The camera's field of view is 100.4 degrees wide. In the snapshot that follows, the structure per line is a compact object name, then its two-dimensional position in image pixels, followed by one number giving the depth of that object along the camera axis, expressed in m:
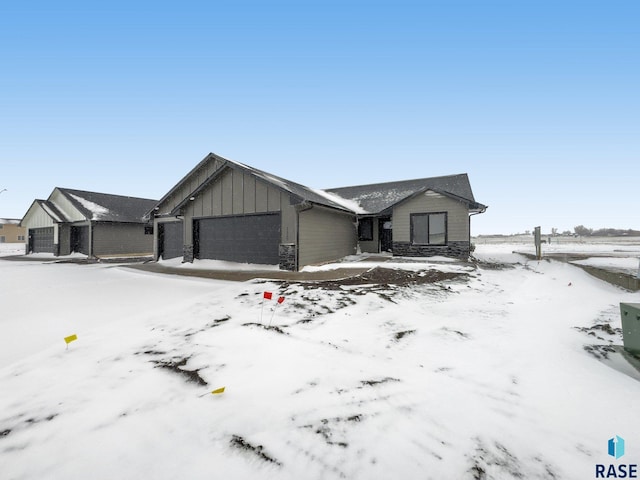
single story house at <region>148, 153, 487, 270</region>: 11.14
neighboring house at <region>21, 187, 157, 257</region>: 19.44
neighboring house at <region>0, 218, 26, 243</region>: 44.97
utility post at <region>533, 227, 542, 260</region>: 12.88
